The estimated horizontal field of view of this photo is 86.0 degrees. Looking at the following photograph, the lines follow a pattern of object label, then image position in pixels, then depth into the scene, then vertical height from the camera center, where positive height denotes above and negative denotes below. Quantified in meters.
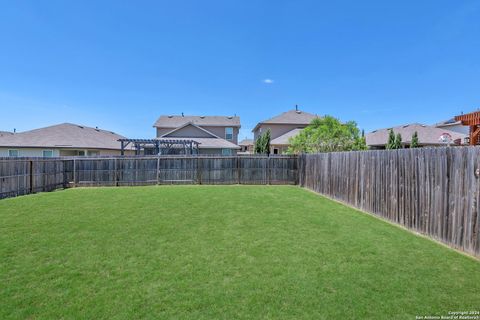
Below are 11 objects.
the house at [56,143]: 22.20 +1.29
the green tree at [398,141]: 22.23 +1.32
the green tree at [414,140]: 22.52 +1.38
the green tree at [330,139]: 18.67 +1.34
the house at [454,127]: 31.36 +3.55
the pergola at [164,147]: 19.80 +0.90
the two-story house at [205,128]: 24.61 +3.10
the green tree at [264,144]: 23.42 +1.18
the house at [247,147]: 51.01 +1.97
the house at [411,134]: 25.12 +2.23
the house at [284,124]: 30.59 +3.90
